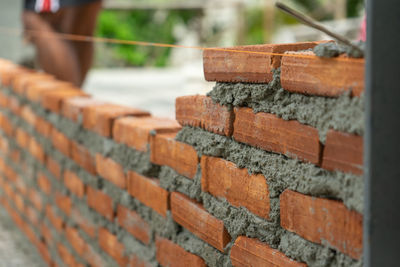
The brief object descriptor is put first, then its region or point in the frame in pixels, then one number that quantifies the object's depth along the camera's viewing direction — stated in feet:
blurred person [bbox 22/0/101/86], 15.50
